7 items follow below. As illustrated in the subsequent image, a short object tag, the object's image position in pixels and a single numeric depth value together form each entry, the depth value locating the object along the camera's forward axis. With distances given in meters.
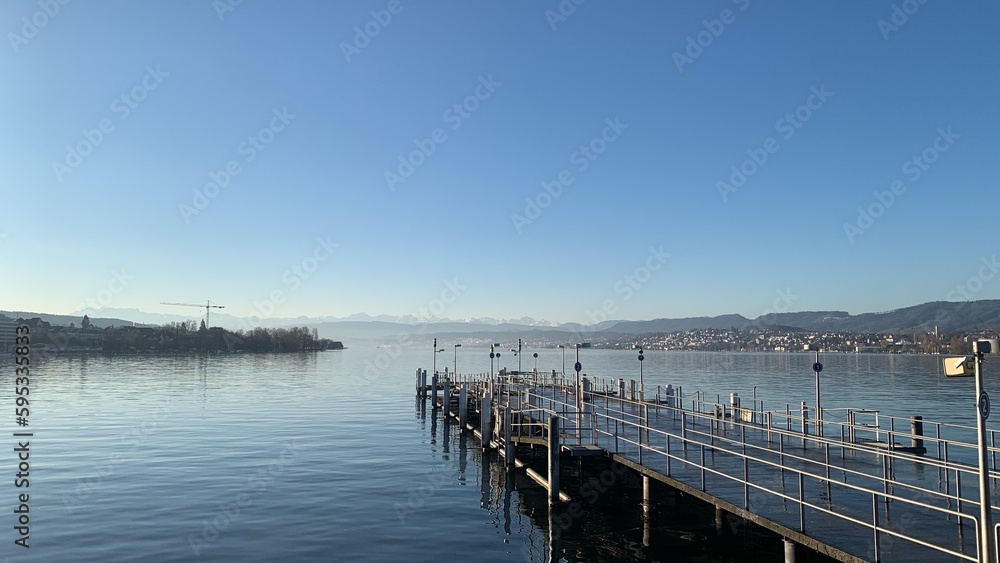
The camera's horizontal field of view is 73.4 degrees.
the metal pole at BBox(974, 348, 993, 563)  8.18
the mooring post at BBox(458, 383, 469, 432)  38.28
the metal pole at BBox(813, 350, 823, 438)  23.02
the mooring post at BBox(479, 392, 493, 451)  30.27
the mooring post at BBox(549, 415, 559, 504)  19.84
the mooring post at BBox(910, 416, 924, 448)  21.30
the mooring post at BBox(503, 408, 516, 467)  25.44
